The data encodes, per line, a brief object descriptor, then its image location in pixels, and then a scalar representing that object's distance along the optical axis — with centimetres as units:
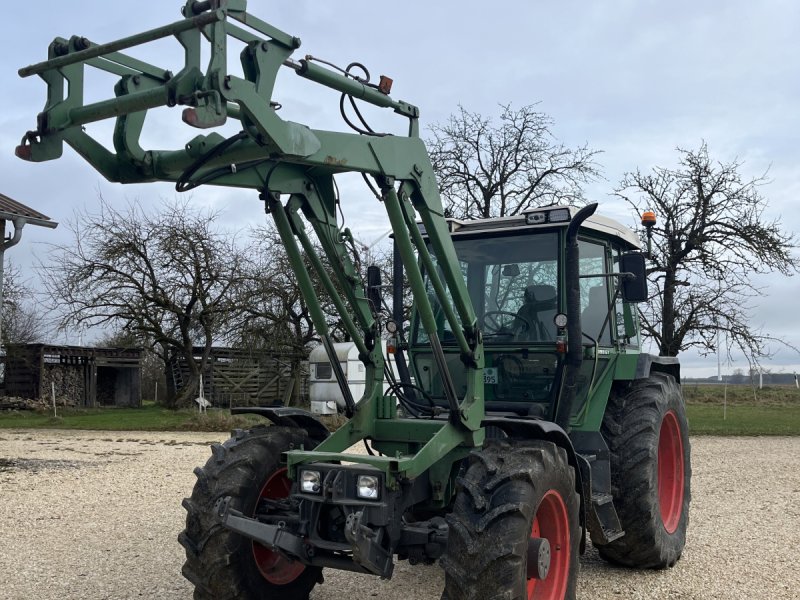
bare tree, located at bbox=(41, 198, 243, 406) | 2577
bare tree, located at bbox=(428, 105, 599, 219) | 2009
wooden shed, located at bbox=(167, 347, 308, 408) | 2917
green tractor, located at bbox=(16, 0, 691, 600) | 393
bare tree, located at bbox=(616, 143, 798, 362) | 1914
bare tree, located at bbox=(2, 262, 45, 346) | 3195
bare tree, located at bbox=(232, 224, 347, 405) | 2592
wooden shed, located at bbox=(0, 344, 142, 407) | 2850
